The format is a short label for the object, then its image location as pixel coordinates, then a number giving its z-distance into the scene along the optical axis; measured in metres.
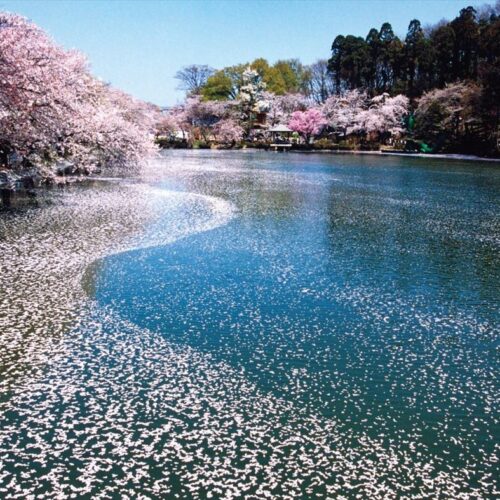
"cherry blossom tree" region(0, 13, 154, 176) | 11.32
